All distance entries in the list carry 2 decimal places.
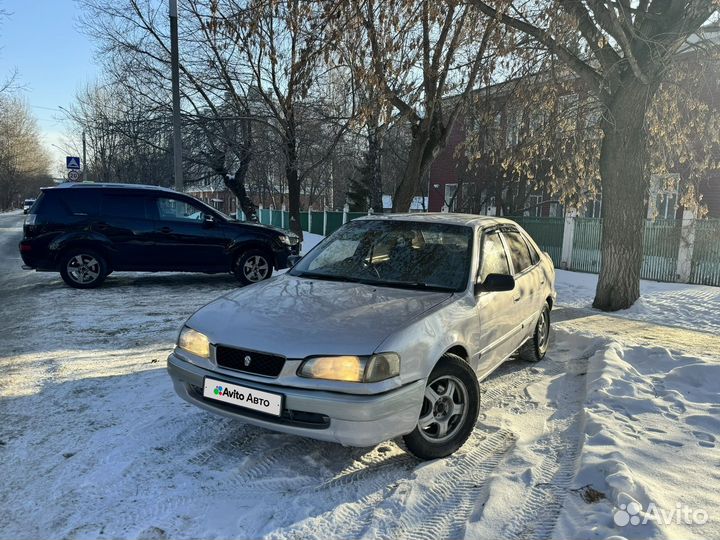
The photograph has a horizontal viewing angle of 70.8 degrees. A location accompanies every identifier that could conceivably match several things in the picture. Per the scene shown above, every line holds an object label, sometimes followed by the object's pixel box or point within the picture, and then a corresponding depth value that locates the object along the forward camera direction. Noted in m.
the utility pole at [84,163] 34.54
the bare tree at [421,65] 7.70
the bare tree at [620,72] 7.04
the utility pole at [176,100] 12.23
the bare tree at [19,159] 57.81
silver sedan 2.88
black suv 8.73
